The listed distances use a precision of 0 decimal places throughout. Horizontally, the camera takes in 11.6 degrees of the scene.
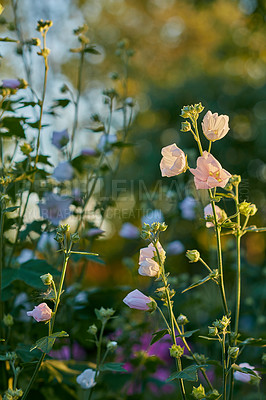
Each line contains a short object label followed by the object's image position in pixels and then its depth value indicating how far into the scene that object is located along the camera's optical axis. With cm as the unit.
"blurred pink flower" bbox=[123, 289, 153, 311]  168
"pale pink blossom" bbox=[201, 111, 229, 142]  169
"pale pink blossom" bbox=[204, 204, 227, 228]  173
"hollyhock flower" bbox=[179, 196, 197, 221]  235
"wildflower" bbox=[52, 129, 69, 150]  214
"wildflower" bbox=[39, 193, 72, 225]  206
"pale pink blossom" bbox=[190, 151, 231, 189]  166
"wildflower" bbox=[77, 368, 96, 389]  181
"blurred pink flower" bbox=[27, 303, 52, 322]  164
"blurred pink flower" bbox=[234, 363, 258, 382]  179
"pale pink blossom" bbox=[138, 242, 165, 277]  166
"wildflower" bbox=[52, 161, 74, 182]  210
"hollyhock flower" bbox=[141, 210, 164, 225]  207
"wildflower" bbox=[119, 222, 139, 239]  240
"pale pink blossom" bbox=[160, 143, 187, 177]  169
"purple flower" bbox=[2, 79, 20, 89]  195
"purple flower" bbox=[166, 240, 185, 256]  232
